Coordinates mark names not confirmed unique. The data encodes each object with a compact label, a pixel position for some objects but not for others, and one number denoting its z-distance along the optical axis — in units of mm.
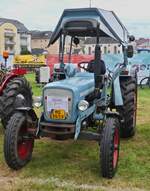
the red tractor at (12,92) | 8055
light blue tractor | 6168
